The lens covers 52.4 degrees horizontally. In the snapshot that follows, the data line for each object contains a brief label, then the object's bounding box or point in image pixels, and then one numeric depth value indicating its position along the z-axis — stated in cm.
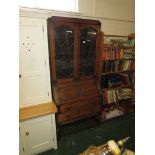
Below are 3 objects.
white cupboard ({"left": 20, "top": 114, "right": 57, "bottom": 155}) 223
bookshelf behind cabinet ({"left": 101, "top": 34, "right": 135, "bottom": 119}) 330
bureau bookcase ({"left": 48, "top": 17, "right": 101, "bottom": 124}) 262
